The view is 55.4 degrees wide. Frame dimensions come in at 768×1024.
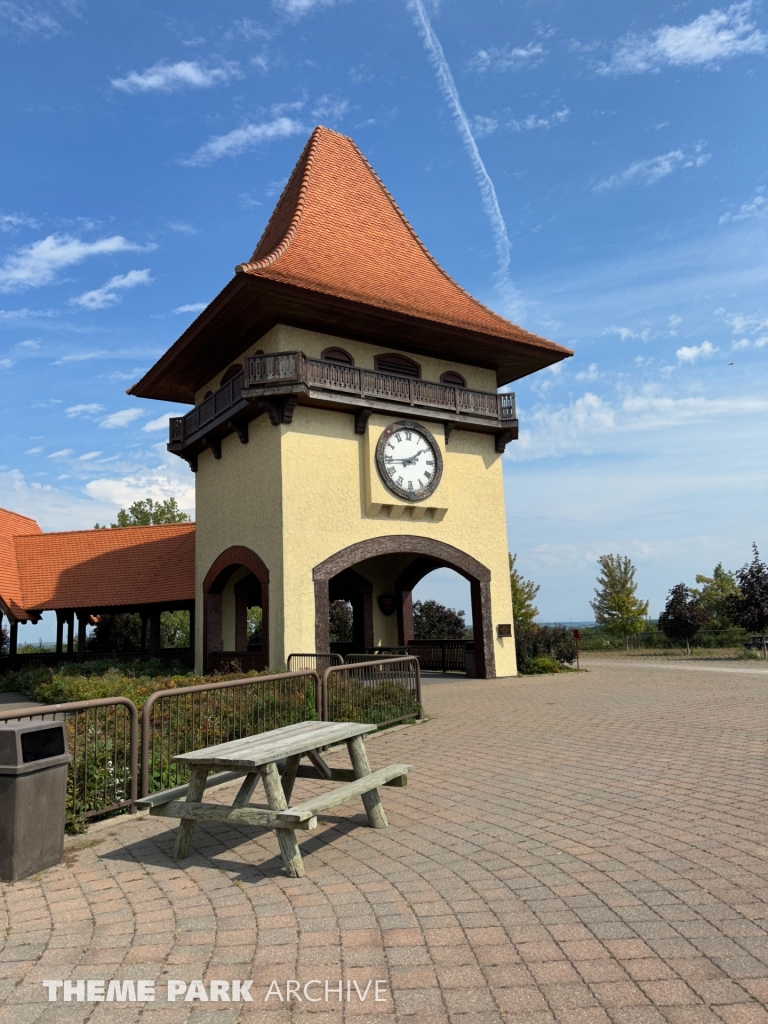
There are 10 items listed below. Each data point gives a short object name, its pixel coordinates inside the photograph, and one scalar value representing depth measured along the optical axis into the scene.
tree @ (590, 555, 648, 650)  38.94
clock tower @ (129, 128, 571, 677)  16.03
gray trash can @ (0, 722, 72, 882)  4.94
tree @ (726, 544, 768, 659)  27.03
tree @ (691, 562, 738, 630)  38.81
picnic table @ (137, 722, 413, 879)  4.82
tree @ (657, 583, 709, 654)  30.69
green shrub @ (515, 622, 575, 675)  21.97
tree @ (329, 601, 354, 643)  31.18
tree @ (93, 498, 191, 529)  43.78
